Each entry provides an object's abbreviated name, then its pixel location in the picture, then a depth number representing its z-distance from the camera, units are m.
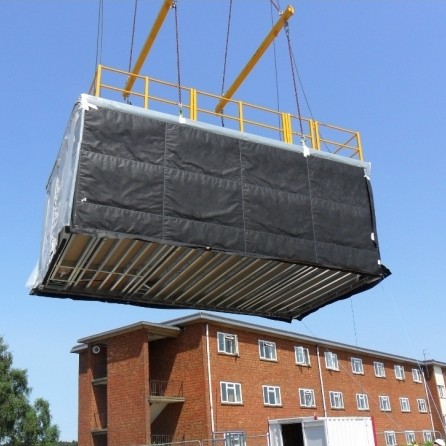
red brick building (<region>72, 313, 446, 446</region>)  40.03
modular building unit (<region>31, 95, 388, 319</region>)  14.44
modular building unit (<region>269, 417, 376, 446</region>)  24.00
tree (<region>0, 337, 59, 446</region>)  47.38
